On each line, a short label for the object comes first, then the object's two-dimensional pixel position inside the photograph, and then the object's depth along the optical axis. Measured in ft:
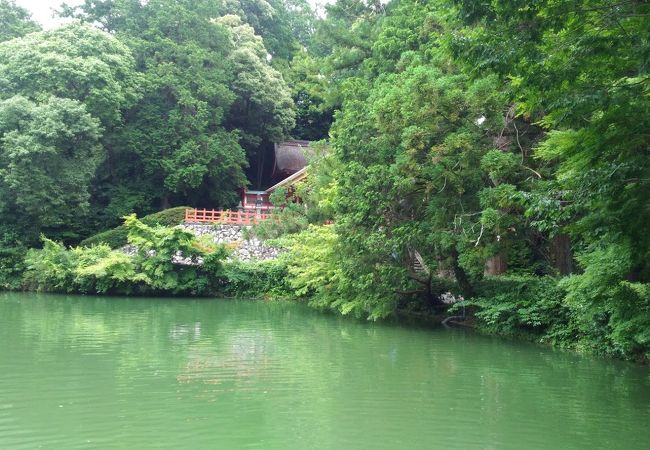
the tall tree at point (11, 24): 104.68
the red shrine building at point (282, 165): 115.75
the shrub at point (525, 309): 45.75
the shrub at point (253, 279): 82.43
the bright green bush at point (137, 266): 78.18
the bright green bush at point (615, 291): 27.45
